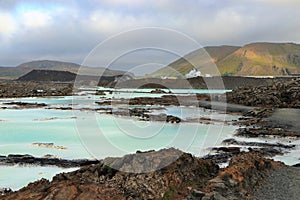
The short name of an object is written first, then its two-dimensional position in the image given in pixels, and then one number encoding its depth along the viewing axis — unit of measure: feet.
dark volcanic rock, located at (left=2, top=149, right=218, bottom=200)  22.58
